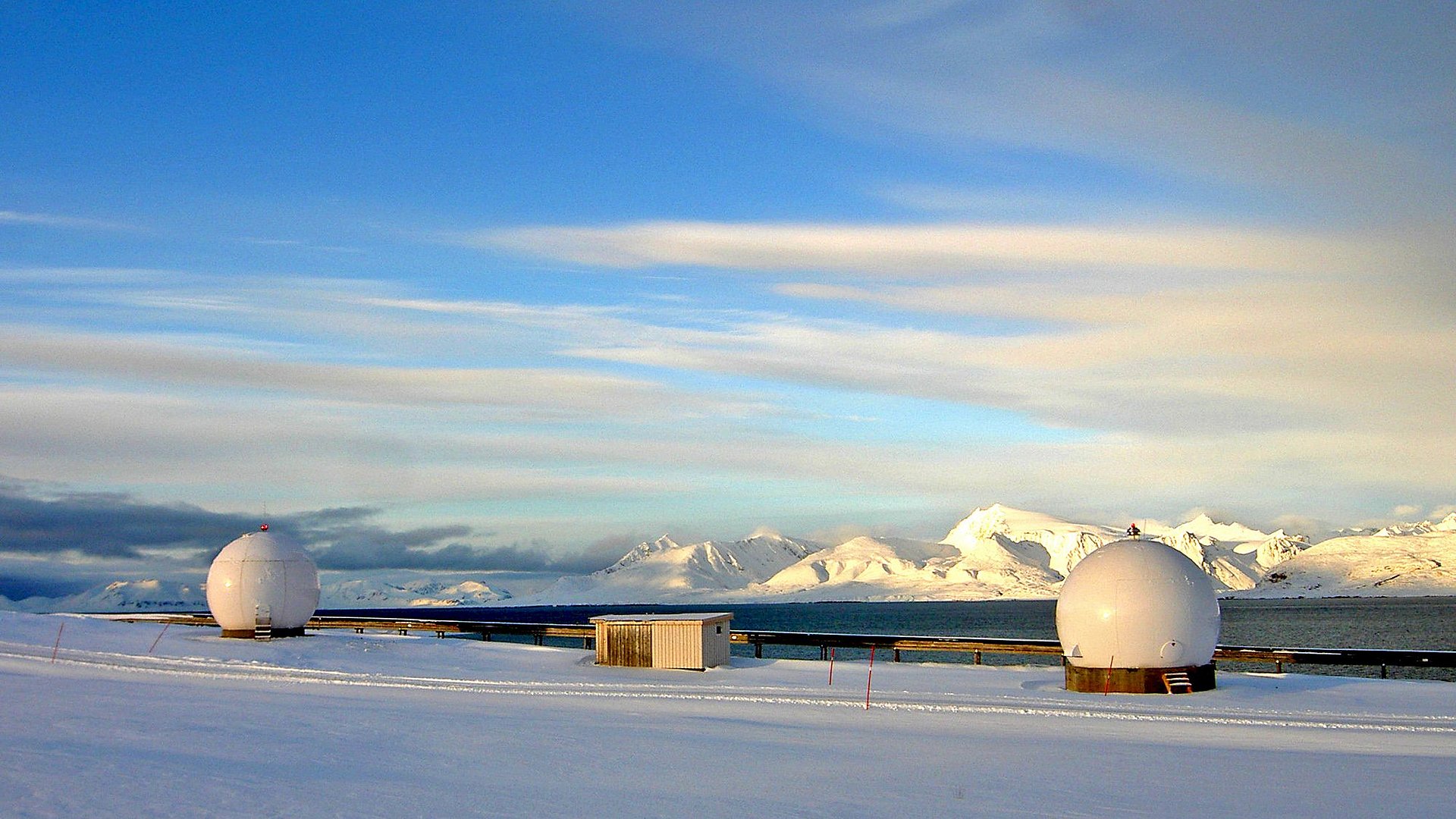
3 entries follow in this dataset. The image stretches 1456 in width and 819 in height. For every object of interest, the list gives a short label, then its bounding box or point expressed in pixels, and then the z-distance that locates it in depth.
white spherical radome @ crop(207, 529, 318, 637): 50.41
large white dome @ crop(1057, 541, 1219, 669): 35.28
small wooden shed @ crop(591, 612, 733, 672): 42.53
